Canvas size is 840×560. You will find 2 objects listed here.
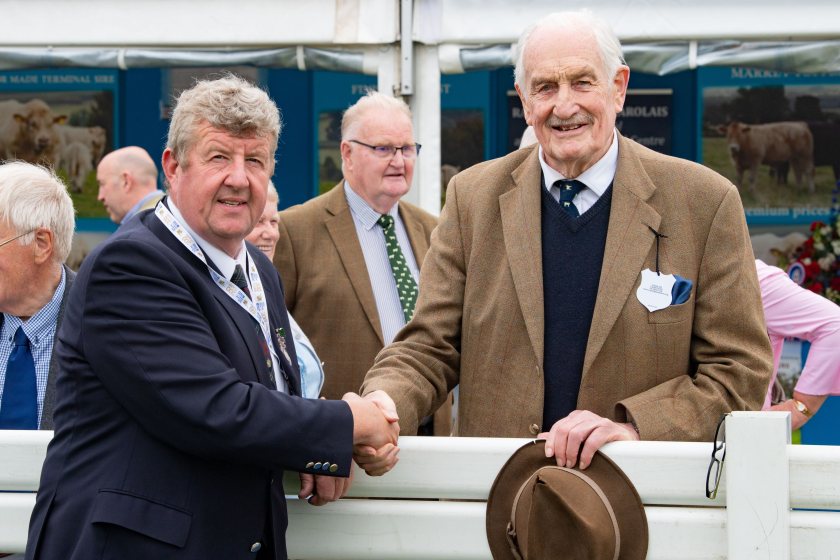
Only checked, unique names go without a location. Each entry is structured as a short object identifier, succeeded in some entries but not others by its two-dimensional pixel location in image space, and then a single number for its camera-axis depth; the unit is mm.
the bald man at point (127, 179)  7336
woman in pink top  4266
